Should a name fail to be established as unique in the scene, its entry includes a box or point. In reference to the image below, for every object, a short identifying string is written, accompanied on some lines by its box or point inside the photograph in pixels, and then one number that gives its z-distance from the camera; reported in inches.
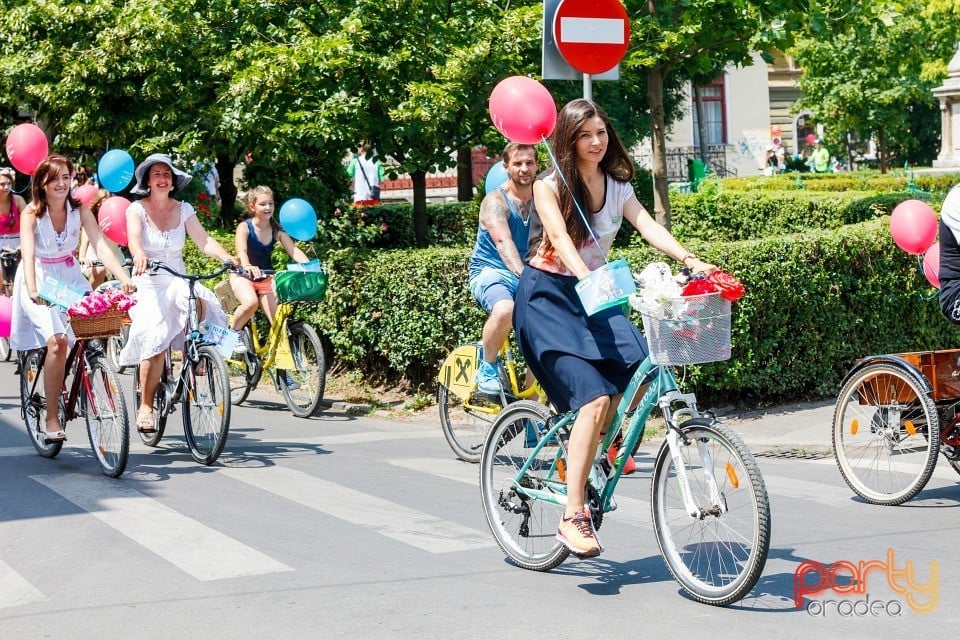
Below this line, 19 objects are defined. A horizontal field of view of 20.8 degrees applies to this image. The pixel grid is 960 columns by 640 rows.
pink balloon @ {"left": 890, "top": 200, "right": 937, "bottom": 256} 607.2
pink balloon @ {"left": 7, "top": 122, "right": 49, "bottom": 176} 831.3
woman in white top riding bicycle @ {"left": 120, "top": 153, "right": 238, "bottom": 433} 648.3
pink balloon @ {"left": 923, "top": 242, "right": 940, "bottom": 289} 593.2
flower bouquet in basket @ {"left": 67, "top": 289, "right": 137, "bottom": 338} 598.1
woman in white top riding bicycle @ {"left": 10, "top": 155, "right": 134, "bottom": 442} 628.8
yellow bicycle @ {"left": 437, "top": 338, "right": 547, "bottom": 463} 642.8
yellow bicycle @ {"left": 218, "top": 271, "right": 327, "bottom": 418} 810.6
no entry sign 616.6
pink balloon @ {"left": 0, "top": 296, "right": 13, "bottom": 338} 745.0
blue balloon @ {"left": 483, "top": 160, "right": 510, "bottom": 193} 693.9
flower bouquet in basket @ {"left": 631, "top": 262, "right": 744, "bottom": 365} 364.3
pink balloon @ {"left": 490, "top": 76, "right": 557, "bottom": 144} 527.6
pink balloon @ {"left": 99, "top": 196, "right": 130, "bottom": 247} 728.5
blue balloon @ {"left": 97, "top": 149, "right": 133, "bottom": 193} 825.8
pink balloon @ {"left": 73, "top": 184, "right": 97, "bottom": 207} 1040.7
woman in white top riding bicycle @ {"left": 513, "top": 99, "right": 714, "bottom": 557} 401.4
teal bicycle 365.8
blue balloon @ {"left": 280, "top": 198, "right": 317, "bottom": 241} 839.8
